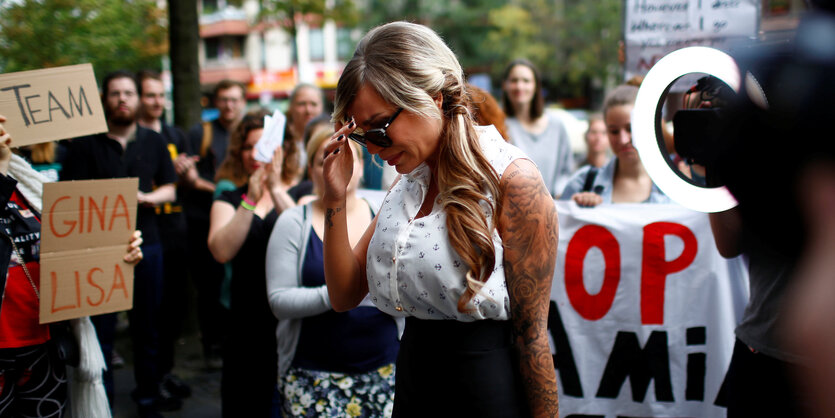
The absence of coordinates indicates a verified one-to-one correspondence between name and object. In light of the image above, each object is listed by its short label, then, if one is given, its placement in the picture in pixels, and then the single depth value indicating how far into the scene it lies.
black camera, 0.98
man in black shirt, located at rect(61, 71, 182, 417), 4.11
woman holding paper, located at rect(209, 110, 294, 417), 3.32
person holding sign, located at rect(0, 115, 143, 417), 2.51
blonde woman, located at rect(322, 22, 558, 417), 1.66
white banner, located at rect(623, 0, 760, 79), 4.54
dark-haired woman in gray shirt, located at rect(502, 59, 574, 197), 5.09
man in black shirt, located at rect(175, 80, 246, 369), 5.09
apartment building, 35.03
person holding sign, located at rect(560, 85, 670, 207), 3.61
